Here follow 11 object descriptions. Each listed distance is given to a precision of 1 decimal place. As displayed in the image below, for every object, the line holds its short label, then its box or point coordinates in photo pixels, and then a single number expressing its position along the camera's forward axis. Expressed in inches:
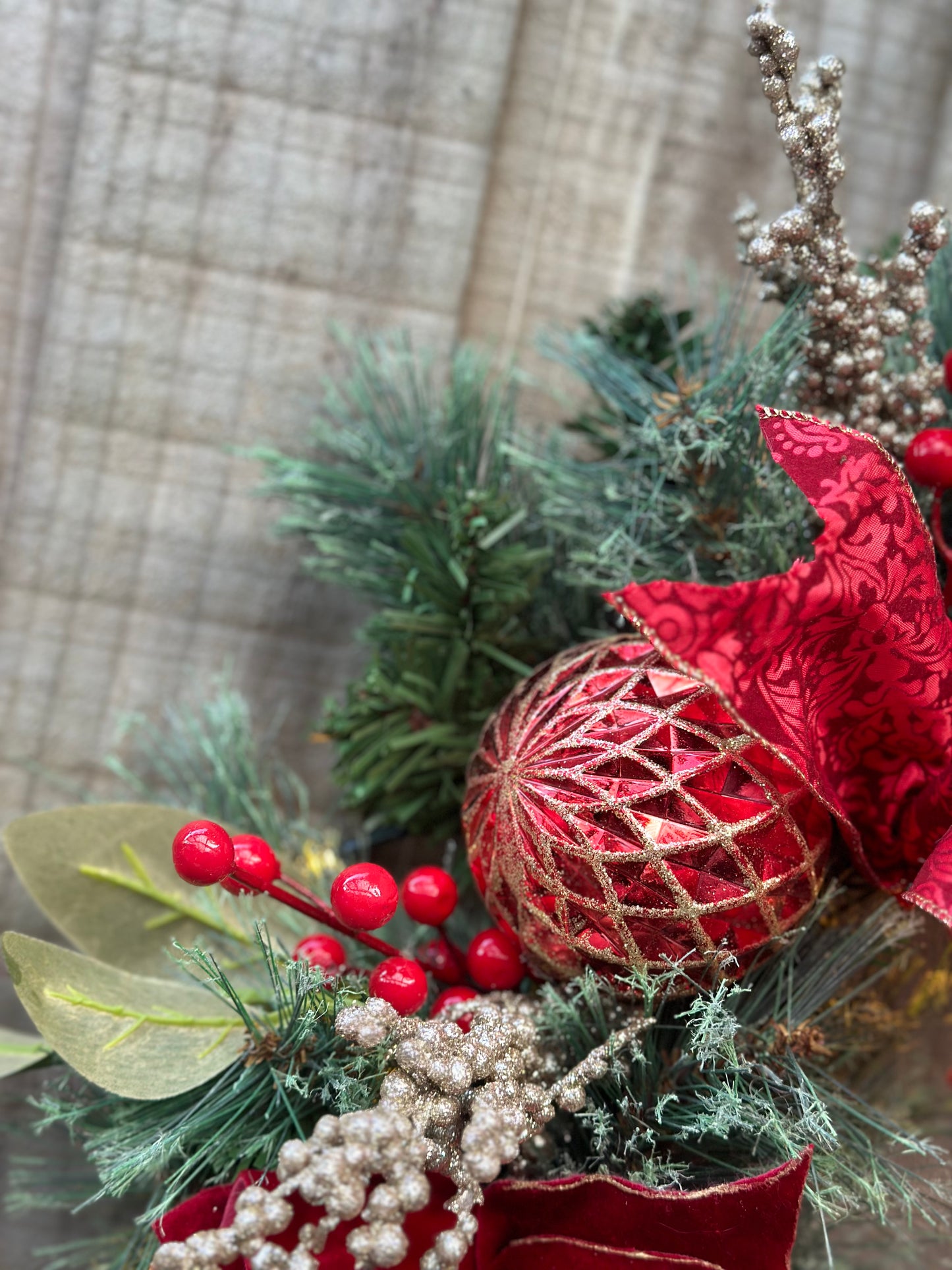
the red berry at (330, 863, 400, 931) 13.5
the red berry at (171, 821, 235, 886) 12.9
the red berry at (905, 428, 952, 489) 15.2
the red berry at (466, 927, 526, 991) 16.0
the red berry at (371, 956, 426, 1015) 14.2
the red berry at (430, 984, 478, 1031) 15.4
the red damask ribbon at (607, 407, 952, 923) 10.7
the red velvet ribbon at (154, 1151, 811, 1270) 12.2
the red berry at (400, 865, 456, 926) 15.7
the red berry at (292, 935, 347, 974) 15.9
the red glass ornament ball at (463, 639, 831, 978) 13.0
